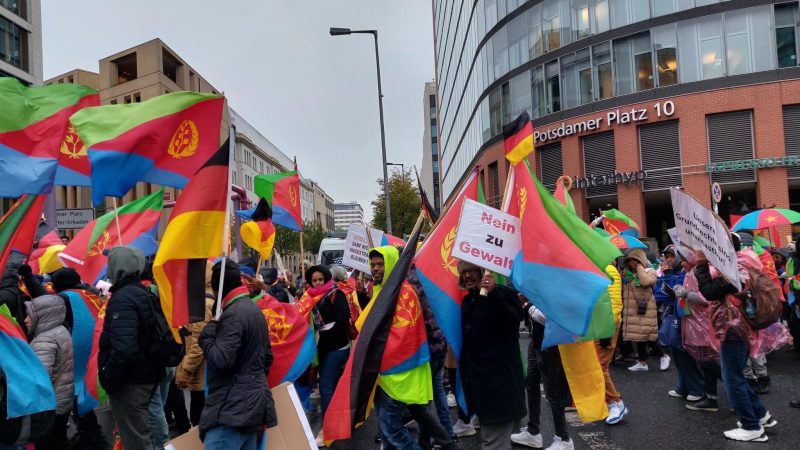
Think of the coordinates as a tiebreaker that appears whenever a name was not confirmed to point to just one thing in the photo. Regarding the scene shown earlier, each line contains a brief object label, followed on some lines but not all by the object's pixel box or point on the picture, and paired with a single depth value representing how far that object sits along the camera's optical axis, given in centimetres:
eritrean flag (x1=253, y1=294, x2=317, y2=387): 504
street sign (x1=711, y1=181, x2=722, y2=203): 875
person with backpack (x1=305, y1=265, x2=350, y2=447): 602
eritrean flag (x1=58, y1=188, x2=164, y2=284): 723
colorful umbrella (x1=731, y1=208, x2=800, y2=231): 1058
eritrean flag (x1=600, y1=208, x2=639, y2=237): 1139
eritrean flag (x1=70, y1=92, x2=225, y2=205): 438
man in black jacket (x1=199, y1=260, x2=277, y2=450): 371
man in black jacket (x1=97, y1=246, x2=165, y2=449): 427
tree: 3372
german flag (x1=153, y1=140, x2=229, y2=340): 389
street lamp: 1806
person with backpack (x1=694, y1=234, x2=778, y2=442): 534
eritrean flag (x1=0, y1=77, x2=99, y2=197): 409
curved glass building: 2245
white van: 2648
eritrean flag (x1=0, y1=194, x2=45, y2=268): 381
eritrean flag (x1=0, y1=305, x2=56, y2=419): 364
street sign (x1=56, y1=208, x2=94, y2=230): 1215
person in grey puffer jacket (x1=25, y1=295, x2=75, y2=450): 462
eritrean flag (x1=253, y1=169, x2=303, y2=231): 859
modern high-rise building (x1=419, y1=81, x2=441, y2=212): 9319
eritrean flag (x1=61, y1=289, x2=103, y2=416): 520
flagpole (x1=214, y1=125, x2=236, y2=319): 373
